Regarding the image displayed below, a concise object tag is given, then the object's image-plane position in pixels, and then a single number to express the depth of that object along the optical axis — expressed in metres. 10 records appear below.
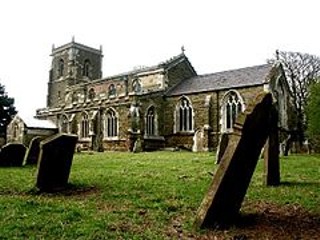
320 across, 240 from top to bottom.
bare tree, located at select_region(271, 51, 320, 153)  41.47
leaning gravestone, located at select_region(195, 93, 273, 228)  5.79
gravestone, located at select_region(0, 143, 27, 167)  15.77
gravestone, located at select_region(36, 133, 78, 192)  8.98
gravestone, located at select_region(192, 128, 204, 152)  33.28
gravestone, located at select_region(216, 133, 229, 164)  13.64
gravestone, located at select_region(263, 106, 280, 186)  9.91
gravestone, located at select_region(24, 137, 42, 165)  16.39
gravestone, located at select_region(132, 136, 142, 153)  32.25
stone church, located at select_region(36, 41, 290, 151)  34.59
